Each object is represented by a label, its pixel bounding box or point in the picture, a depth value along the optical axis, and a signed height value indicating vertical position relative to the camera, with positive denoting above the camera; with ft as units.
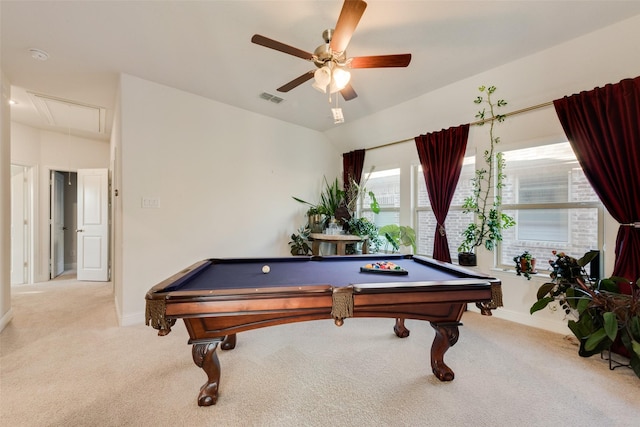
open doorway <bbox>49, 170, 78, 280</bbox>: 16.58 -1.34
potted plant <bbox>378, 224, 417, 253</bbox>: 12.84 -1.16
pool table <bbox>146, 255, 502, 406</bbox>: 4.59 -1.61
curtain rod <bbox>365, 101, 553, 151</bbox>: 9.20 +3.66
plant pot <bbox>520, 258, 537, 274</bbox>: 9.39 -1.85
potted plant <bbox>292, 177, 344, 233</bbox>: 14.76 +0.24
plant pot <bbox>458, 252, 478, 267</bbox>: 10.57 -1.82
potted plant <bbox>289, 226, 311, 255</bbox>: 14.29 -1.79
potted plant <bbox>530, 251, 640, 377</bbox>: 6.48 -2.40
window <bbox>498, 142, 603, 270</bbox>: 8.98 +0.29
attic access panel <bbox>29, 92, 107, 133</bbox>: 12.10 +4.61
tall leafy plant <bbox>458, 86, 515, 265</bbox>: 10.32 +0.41
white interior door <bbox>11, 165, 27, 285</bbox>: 15.24 -1.24
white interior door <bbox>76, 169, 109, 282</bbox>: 16.21 -1.08
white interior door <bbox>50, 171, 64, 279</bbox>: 16.49 -1.13
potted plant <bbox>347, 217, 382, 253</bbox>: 14.12 -0.97
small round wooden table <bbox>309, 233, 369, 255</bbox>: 13.26 -1.43
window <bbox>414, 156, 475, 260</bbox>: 11.99 -0.17
